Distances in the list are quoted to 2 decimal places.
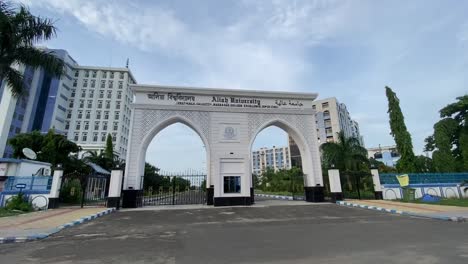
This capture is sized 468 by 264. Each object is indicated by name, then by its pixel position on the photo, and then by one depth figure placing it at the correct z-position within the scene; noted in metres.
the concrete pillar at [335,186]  14.70
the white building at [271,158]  88.36
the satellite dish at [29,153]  14.69
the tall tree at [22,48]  10.22
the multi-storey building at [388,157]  54.78
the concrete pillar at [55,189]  12.28
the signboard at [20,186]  11.78
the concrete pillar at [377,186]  14.56
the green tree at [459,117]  20.05
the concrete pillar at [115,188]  12.73
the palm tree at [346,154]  18.94
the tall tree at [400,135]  17.05
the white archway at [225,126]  14.03
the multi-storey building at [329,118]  49.78
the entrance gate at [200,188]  14.86
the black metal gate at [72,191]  13.21
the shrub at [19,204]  11.05
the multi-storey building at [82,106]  41.28
